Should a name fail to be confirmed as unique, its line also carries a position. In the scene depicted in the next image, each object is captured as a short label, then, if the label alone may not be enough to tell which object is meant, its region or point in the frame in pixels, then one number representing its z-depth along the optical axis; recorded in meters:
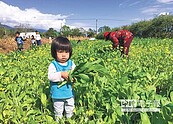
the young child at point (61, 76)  1.54
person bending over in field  3.68
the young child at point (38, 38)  9.03
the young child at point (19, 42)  7.55
